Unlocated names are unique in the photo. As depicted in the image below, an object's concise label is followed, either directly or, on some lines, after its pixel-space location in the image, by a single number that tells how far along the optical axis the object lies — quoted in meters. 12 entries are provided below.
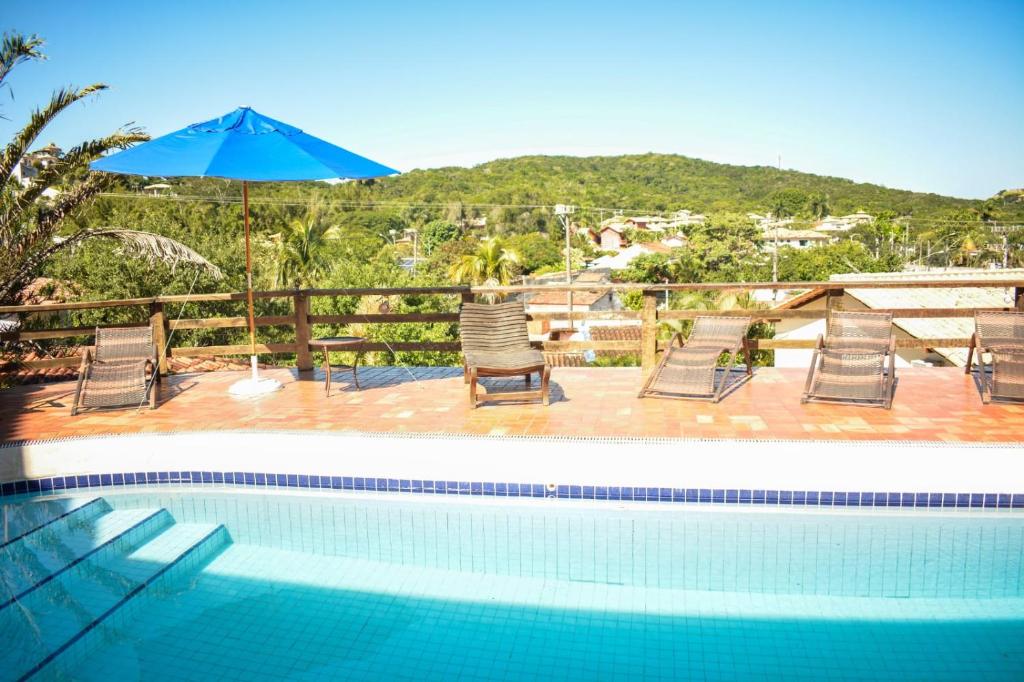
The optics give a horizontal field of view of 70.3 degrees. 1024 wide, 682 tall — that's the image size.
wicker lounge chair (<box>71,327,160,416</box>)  6.36
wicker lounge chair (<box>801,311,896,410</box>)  5.87
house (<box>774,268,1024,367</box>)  17.44
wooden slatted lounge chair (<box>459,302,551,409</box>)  6.40
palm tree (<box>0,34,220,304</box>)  7.44
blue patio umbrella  5.45
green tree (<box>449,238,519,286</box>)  40.60
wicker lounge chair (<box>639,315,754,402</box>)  6.27
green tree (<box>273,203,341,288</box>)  33.50
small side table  6.50
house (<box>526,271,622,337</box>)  45.59
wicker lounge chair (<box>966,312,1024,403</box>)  5.86
